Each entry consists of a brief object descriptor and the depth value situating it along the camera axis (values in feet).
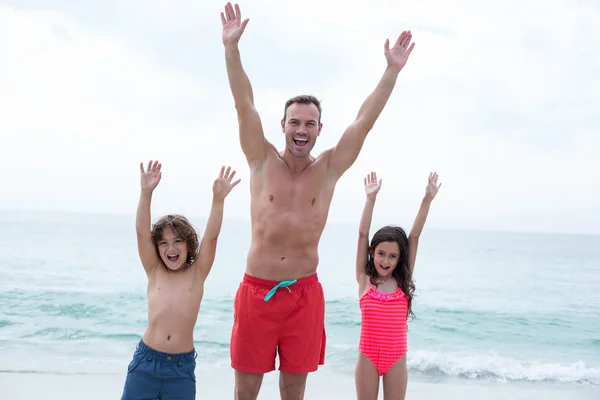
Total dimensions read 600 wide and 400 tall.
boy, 11.85
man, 12.61
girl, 14.03
